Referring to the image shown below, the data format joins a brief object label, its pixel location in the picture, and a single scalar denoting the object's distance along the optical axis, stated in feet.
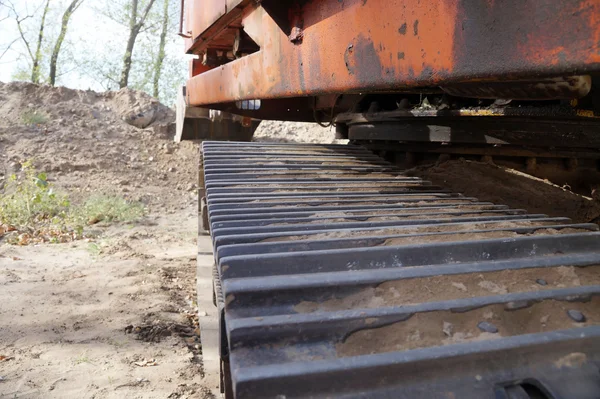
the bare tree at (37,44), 61.93
